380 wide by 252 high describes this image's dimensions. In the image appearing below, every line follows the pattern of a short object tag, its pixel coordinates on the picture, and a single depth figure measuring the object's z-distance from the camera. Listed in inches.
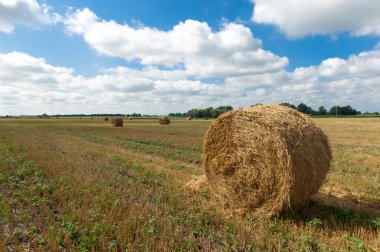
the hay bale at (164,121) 2139.8
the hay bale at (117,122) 1911.9
